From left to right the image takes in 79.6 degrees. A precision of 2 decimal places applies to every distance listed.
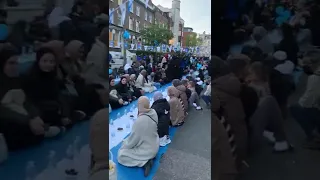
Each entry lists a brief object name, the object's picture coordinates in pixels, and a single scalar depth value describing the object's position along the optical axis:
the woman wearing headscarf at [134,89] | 5.43
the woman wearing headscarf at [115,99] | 4.53
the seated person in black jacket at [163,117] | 3.25
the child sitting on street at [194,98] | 5.13
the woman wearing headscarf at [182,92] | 4.36
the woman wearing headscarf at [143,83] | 6.07
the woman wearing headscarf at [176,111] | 4.02
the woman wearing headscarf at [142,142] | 2.48
